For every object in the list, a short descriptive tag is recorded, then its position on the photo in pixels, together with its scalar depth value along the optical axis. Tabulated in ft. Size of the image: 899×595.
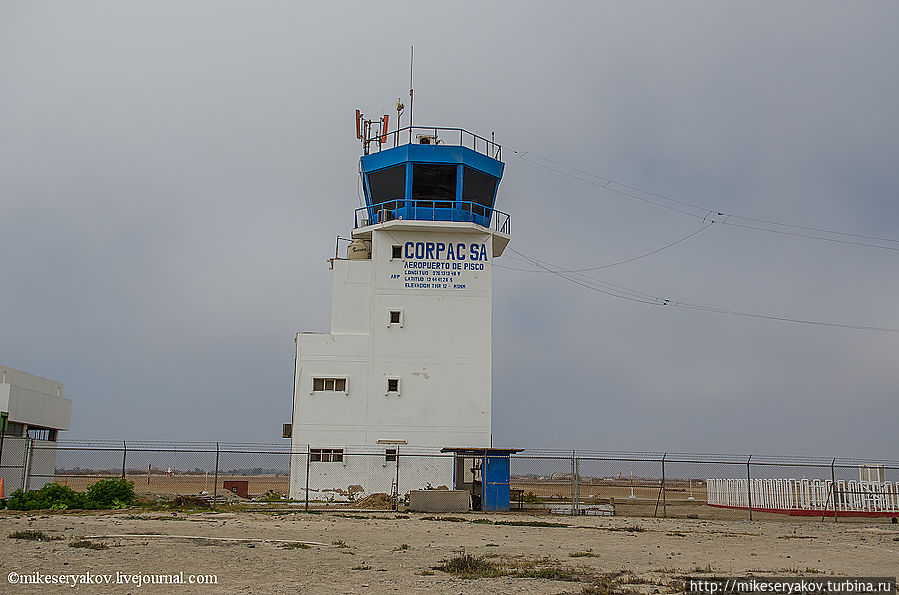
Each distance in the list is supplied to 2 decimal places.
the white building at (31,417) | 145.94
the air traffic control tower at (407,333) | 132.57
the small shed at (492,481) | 110.93
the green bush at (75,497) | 91.20
